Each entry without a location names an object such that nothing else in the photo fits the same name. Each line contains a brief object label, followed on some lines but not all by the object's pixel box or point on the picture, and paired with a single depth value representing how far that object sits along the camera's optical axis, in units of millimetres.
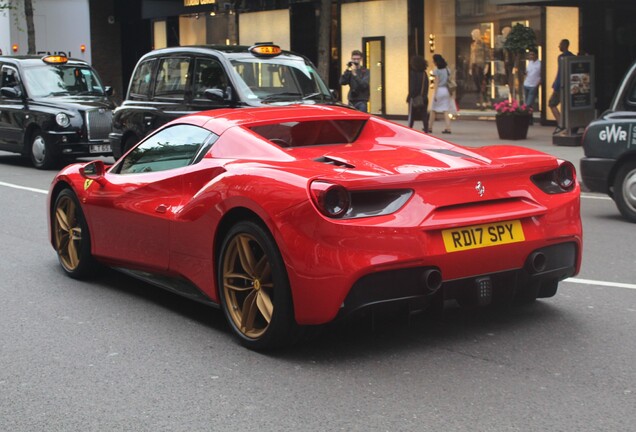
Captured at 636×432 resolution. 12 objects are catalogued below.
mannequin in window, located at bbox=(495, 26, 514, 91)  27031
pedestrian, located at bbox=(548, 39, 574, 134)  21483
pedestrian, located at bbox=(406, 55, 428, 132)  22469
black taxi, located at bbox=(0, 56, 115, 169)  17656
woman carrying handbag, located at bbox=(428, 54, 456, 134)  23609
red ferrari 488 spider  5273
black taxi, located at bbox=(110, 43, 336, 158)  12773
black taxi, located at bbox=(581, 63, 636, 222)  10672
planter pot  21016
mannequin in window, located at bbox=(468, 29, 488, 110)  27938
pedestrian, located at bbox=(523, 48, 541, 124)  24031
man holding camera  19797
